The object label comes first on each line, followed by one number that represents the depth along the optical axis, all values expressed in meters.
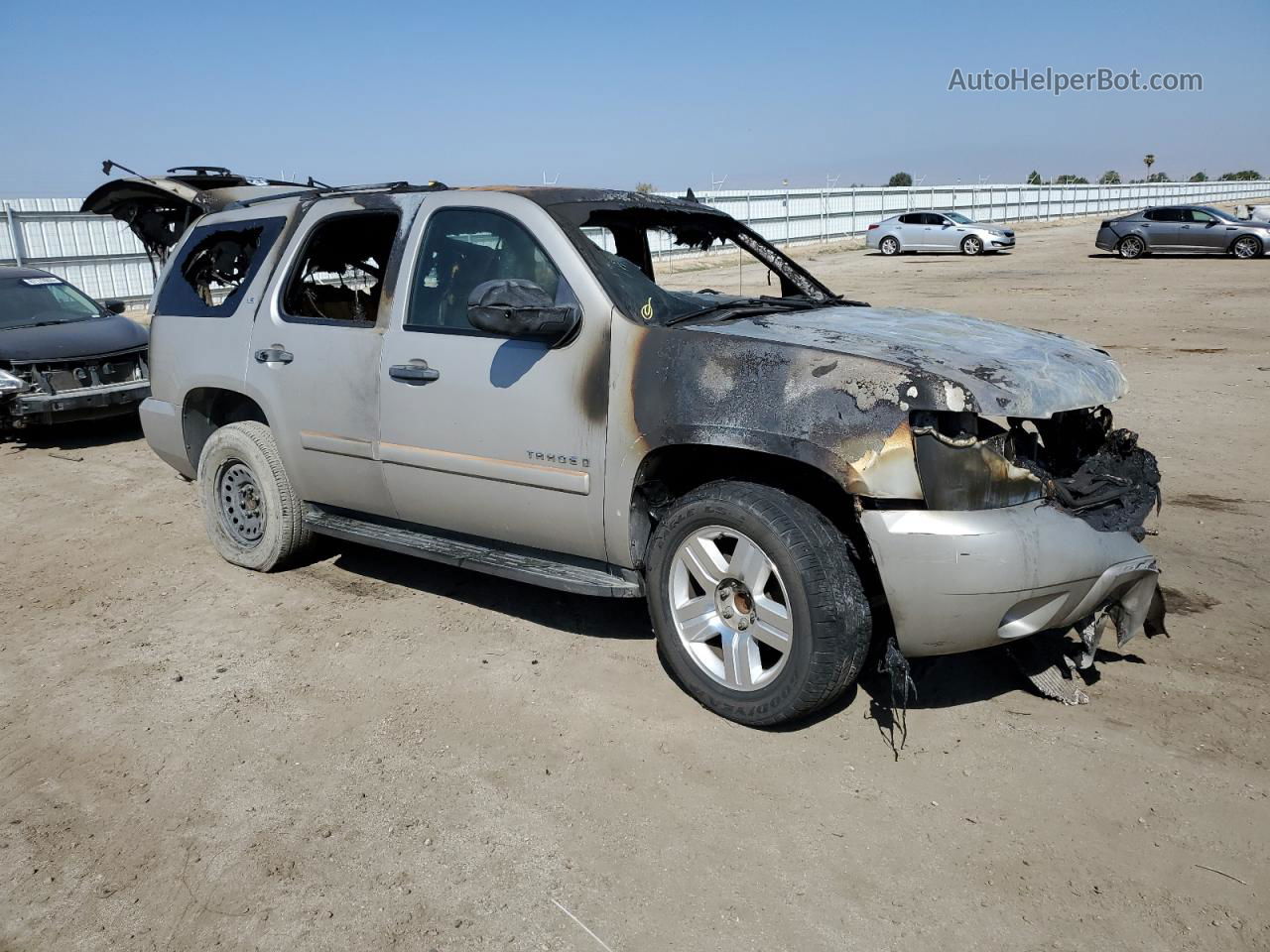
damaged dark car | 8.77
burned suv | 3.26
